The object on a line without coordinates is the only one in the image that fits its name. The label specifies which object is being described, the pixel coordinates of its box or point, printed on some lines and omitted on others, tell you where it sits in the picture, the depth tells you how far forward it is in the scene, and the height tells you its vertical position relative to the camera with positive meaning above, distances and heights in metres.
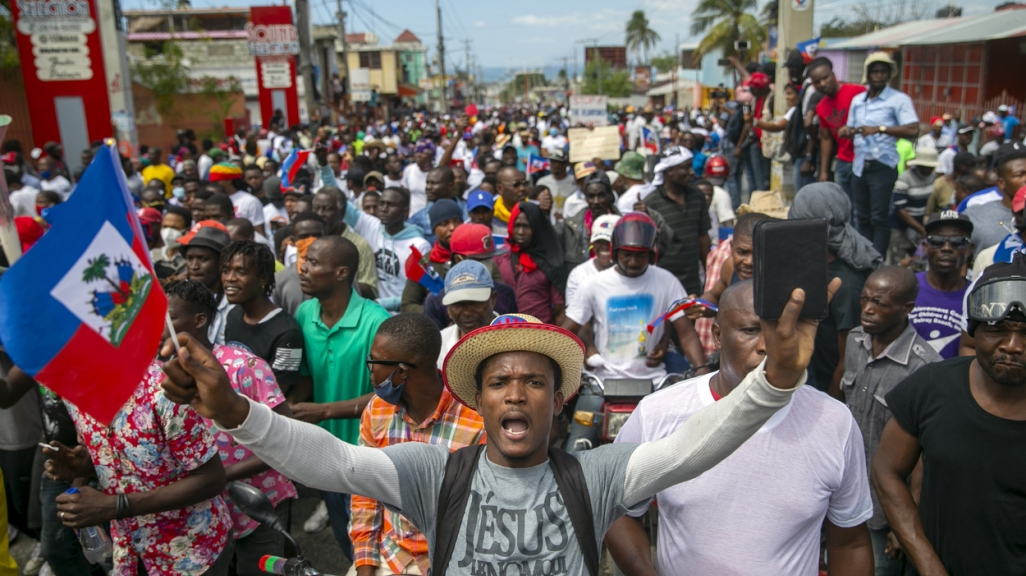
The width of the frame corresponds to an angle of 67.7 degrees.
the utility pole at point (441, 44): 50.19 +4.11
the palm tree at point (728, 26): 40.86 +3.88
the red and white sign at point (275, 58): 24.14 +1.80
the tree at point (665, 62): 112.18 +5.48
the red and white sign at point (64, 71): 17.61 +1.12
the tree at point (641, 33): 87.62 +7.51
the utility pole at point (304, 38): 16.78 +1.59
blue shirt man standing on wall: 7.20 -0.39
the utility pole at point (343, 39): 35.38 +3.07
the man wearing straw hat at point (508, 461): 1.86 -0.95
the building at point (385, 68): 72.62 +3.75
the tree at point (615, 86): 74.38 +1.46
